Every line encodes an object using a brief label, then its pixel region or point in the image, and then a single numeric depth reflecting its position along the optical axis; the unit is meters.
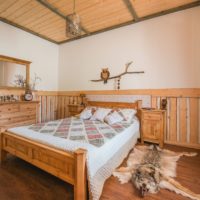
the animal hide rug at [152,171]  1.63
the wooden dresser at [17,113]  3.05
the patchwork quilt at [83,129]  1.84
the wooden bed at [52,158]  1.35
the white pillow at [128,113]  2.94
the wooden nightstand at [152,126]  2.88
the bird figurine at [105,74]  3.84
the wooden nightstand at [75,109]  3.92
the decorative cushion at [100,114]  3.05
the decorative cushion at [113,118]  2.82
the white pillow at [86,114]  3.22
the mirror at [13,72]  3.40
